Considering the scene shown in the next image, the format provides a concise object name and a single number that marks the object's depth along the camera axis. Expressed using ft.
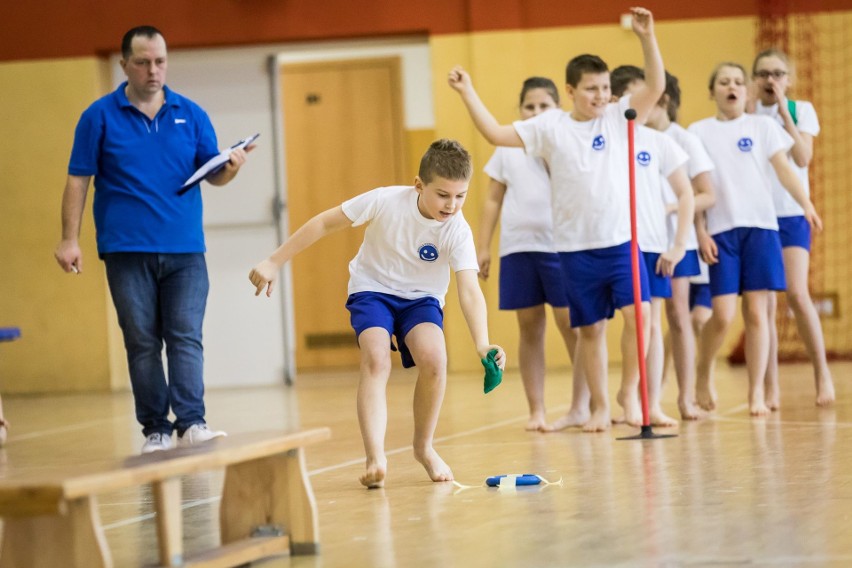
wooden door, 70.60
